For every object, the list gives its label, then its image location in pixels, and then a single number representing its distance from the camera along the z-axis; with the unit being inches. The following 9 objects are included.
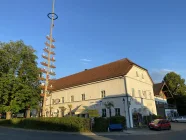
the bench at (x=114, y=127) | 876.0
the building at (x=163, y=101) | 1825.8
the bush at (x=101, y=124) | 884.6
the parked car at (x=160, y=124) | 955.8
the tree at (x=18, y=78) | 1241.5
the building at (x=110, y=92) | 1190.9
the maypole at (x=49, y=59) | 1066.9
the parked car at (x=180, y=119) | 1649.0
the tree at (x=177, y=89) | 2322.8
